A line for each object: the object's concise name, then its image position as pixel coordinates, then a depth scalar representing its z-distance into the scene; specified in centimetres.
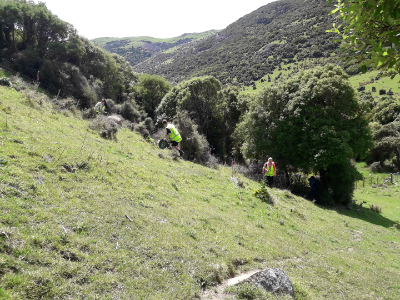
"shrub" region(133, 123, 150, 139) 2283
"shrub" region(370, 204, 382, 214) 2062
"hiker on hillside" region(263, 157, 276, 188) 1786
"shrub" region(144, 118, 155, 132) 2592
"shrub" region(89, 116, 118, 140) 1607
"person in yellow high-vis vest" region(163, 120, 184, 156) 1647
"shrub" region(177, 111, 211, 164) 2186
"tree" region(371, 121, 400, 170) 4138
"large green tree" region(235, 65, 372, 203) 1978
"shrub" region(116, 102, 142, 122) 2825
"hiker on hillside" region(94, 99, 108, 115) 2075
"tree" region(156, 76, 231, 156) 3250
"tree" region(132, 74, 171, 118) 3917
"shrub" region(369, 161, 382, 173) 4172
